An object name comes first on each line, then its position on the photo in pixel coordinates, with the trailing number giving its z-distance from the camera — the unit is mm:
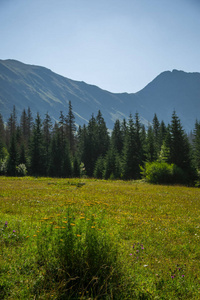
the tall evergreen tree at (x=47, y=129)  71875
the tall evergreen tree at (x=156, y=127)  80312
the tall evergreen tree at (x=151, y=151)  44188
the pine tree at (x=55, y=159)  54438
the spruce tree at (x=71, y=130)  68450
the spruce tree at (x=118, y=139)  67625
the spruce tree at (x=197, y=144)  55831
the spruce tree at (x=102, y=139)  69562
